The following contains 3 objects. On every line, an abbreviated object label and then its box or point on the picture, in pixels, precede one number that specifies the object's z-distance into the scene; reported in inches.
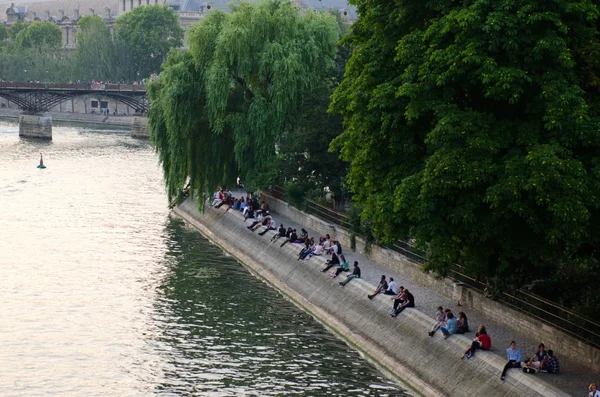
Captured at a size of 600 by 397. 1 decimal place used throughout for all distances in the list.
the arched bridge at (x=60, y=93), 5802.2
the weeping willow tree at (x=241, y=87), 2433.6
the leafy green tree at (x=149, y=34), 7473.4
